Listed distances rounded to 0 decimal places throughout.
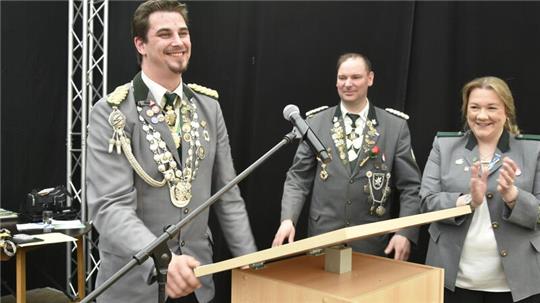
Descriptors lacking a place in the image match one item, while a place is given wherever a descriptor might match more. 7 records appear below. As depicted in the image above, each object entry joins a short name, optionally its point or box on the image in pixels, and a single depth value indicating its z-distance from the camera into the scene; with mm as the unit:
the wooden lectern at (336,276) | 1225
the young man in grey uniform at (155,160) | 1775
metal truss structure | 3785
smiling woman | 2211
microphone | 1510
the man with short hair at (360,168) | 2783
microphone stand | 1286
